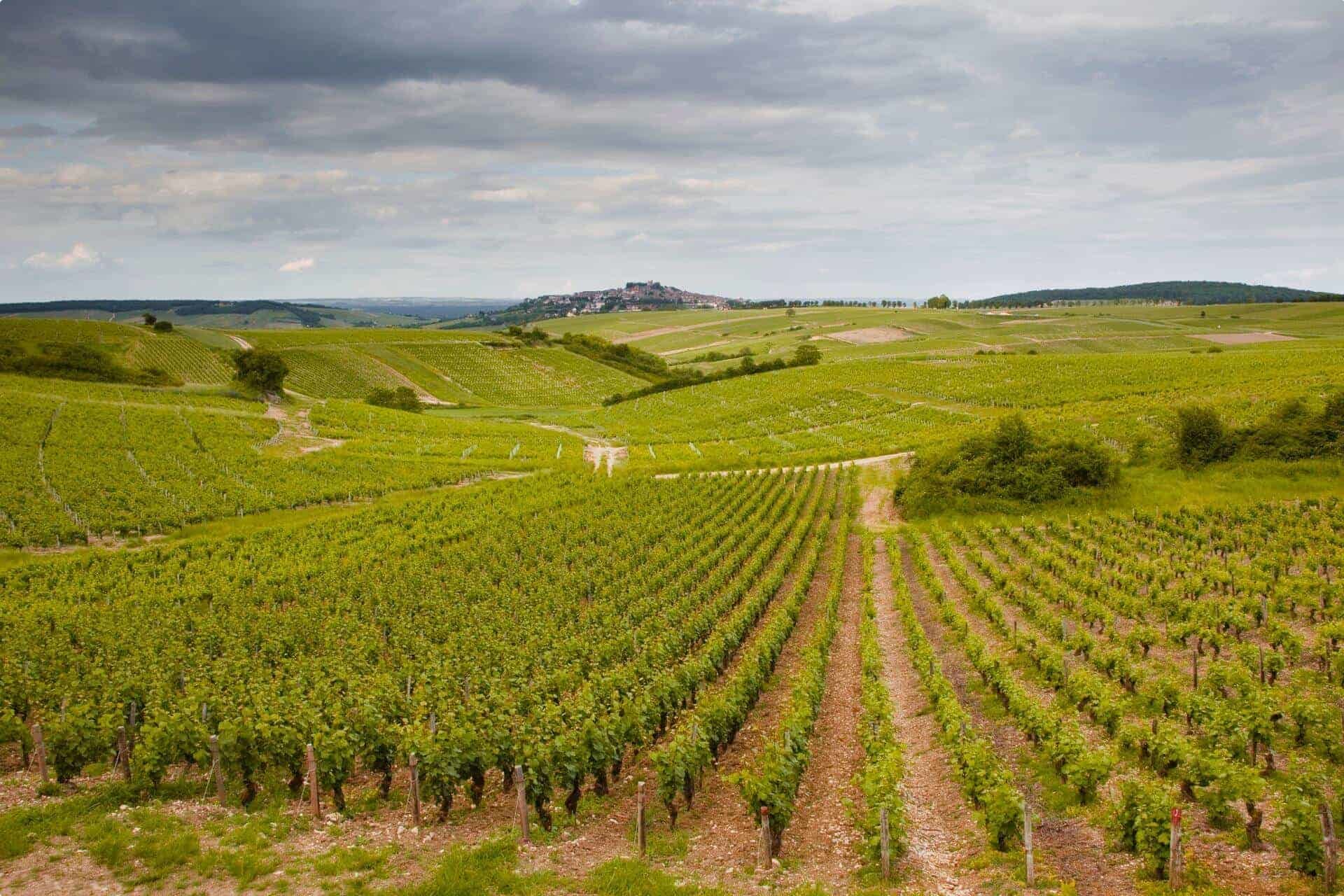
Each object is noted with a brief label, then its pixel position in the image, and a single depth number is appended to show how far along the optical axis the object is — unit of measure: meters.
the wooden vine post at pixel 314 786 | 15.38
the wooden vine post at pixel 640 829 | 14.34
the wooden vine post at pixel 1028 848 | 12.38
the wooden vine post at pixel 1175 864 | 12.04
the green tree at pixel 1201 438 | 51.59
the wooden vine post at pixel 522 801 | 14.55
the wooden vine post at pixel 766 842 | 13.73
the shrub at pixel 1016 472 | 49.12
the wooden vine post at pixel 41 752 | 16.59
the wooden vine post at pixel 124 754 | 17.11
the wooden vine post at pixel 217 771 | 15.76
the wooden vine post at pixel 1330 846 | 11.40
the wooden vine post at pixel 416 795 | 15.39
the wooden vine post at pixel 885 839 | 13.08
